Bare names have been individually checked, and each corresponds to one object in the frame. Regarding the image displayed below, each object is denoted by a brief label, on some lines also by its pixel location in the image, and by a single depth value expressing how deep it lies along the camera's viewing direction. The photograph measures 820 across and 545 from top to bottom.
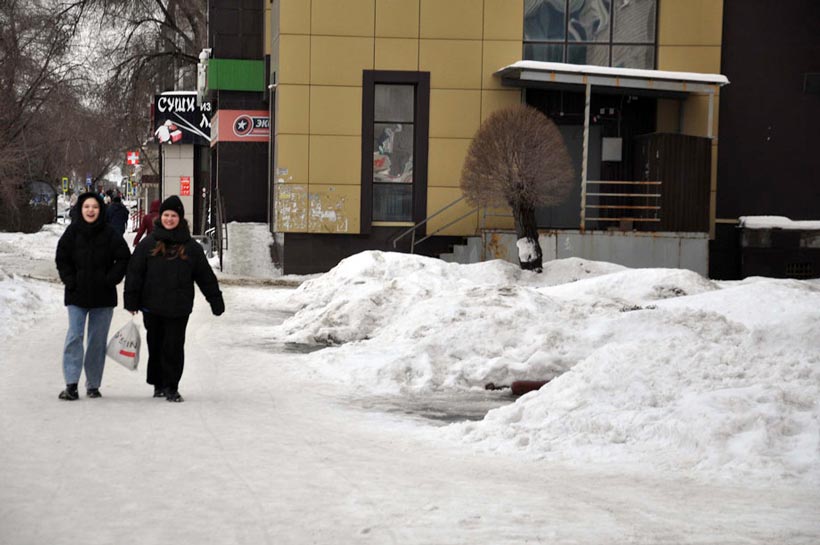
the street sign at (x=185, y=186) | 48.69
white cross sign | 81.61
